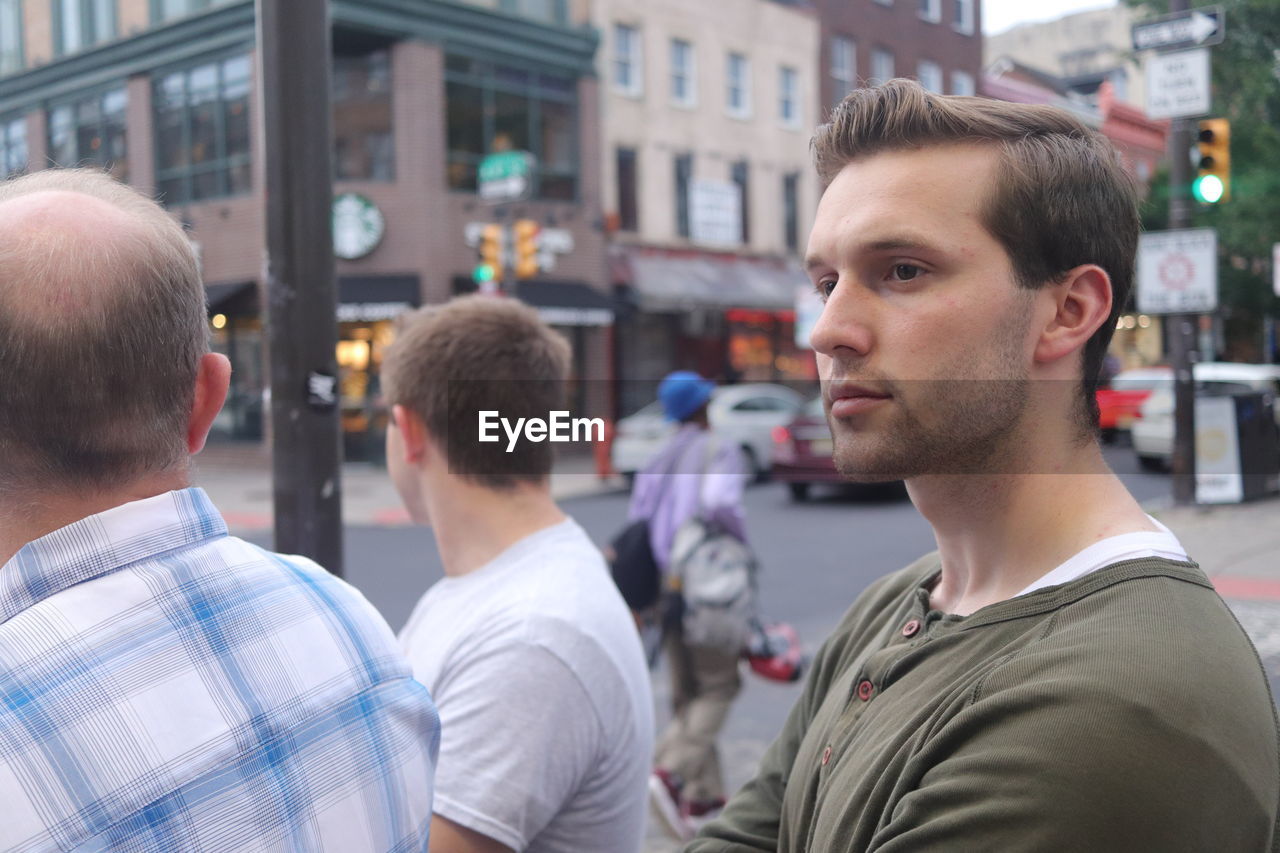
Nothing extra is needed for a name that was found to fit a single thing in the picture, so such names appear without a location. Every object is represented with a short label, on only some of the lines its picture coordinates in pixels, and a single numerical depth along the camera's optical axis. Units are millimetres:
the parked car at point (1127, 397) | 19562
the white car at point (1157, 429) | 17516
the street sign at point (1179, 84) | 12367
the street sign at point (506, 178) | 18422
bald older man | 1299
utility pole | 2447
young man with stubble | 1271
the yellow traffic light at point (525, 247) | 16797
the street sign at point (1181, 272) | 12766
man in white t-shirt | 2170
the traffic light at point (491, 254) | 16641
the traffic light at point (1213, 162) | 12688
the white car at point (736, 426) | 18250
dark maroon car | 15805
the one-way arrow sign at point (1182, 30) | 11586
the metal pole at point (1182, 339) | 13312
